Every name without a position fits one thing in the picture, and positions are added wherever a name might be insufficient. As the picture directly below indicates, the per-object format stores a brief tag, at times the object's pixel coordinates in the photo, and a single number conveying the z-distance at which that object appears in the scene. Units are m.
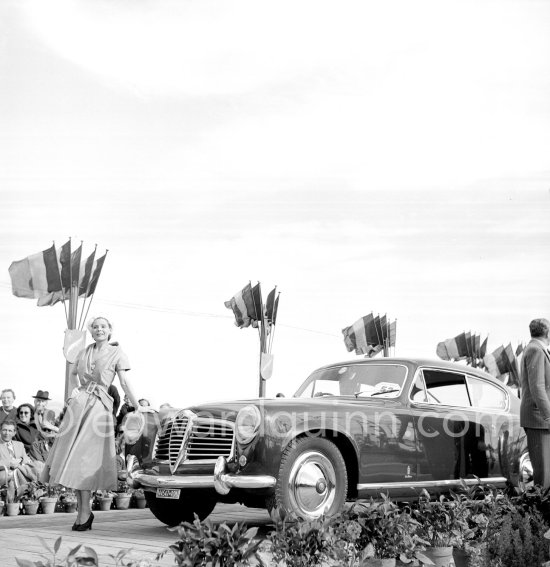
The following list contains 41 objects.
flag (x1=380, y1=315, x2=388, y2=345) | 45.97
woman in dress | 7.46
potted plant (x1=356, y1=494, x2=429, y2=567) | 5.13
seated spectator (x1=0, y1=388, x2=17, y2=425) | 12.23
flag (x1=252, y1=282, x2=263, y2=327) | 33.19
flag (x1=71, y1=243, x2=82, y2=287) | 25.45
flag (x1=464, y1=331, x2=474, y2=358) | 58.31
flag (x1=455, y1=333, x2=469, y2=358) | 58.22
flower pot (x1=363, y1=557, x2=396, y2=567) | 4.98
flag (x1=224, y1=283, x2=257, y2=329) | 33.41
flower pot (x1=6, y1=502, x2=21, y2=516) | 9.76
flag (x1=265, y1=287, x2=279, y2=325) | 33.59
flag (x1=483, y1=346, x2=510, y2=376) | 65.81
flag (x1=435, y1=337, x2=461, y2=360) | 57.47
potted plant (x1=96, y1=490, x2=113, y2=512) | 10.56
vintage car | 7.11
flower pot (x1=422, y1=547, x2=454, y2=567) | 5.52
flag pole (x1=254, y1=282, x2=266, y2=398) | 31.05
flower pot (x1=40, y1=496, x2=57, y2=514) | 10.09
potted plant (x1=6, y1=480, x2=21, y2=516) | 9.77
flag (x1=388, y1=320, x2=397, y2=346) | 46.81
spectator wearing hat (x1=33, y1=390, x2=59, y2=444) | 11.99
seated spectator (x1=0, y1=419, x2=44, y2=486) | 10.45
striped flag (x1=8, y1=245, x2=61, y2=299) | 25.42
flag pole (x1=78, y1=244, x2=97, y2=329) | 25.71
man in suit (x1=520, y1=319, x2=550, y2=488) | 7.82
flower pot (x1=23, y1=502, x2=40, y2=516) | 9.96
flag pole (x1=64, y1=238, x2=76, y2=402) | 24.91
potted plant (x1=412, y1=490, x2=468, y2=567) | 5.54
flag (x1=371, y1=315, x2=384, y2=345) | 45.94
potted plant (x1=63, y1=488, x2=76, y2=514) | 10.36
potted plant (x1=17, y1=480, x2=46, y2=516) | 9.98
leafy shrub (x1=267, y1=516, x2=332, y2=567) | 4.44
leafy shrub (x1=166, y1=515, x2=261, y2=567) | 3.81
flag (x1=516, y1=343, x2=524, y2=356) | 63.28
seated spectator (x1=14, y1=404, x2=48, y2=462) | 11.73
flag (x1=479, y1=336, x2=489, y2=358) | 60.62
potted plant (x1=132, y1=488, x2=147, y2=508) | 10.95
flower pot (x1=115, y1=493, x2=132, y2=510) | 10.74
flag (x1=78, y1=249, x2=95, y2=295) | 25.77
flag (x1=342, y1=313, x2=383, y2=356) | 45.78
